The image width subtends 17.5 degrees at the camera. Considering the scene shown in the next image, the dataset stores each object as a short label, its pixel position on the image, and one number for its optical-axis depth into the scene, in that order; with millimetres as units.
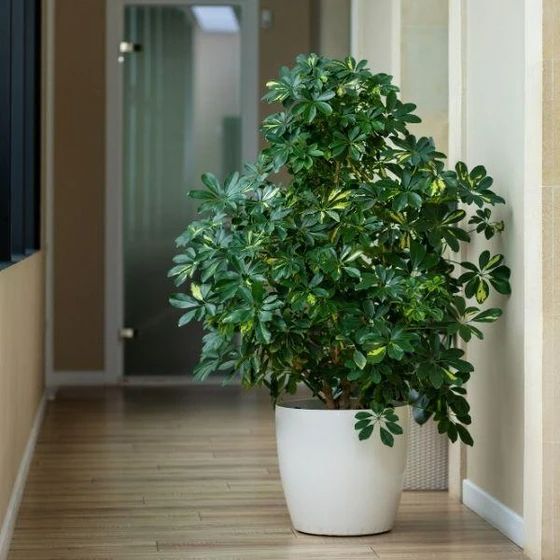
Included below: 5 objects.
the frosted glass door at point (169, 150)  12284
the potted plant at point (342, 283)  5514
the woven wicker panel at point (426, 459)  6947
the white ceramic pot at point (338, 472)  5698
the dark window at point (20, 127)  6142
